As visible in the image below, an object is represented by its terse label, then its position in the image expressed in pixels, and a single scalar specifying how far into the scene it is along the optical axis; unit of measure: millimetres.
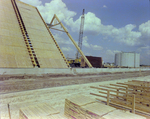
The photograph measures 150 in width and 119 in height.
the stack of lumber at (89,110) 3896
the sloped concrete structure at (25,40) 18094
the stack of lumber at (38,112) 3737
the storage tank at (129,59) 72000
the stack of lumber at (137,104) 5723
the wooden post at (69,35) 36062
